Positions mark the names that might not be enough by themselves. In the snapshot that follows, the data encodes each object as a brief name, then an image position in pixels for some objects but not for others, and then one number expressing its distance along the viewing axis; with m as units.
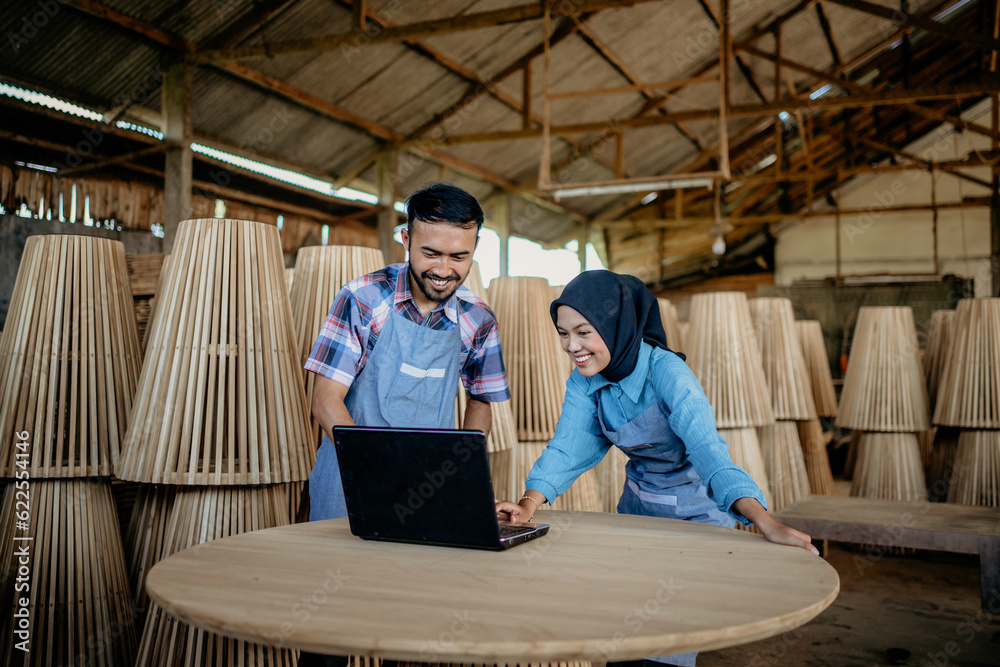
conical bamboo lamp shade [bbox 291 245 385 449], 2.90
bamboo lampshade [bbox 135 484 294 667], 2.08
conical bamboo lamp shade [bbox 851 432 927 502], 5.38
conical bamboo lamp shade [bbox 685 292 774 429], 4.25
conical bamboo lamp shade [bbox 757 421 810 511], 5.11
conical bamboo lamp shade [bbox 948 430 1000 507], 4.85
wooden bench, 3.88
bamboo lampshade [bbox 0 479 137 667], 2.37
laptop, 1.52
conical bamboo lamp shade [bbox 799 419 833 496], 5.99
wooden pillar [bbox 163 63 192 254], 7.12
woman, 1.98
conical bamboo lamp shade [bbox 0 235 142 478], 2.44
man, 2.16
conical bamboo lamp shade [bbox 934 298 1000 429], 4.75
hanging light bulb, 12.05
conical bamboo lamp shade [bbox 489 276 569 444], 3.84
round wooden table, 1.12
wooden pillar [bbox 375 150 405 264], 10.05
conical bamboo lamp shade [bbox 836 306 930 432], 5.27
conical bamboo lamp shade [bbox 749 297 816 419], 5.18
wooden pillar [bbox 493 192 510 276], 12.46
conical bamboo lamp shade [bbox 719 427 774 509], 4.21
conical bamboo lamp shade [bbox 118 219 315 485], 2.21
